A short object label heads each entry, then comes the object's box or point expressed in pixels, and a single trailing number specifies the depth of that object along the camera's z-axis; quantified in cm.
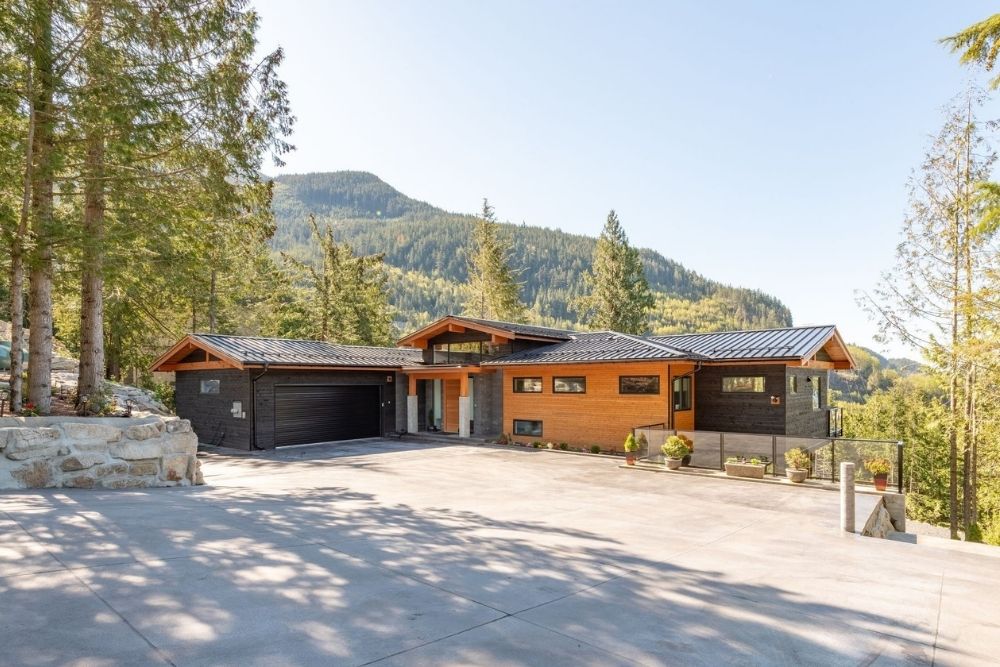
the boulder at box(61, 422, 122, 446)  847
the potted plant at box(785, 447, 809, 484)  1214
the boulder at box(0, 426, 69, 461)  780
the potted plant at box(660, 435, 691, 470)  1382
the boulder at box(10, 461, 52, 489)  789
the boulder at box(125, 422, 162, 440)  910
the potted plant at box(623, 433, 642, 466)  1445
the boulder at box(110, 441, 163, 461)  898
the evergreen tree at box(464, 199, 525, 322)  3891
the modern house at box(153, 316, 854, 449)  1677
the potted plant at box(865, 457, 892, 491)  1119
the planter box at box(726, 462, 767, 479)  1266
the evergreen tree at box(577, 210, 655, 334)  3662
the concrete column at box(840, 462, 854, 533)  832
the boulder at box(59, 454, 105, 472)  833
